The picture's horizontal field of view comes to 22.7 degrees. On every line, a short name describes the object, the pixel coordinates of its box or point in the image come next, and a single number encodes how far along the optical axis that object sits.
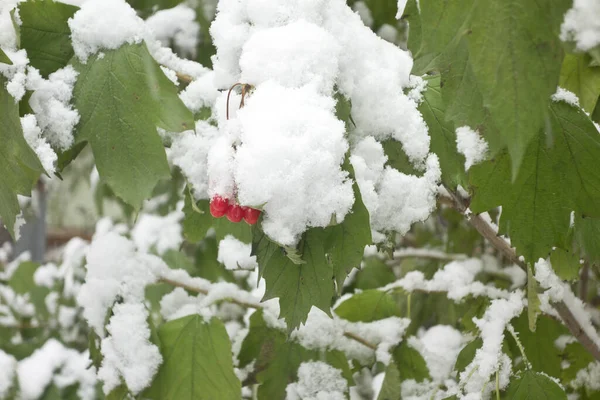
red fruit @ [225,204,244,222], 0.67
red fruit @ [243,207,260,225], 0.66
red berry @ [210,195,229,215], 0.67
